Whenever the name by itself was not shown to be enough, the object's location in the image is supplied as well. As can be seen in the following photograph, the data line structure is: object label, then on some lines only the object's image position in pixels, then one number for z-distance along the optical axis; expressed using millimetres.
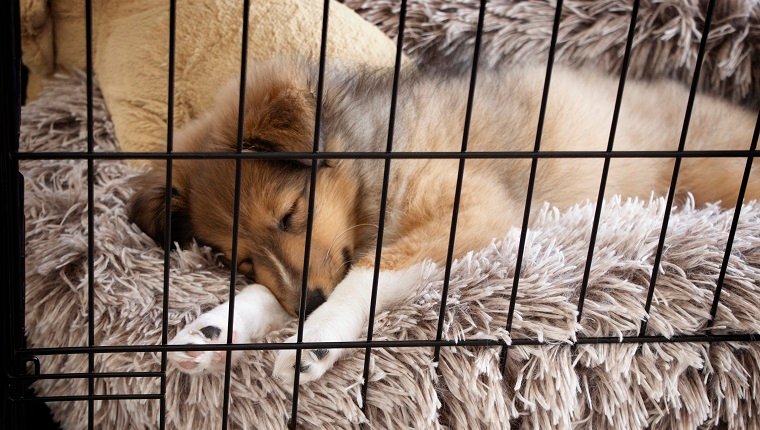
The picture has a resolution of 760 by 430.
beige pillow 1075
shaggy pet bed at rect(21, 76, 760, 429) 810
